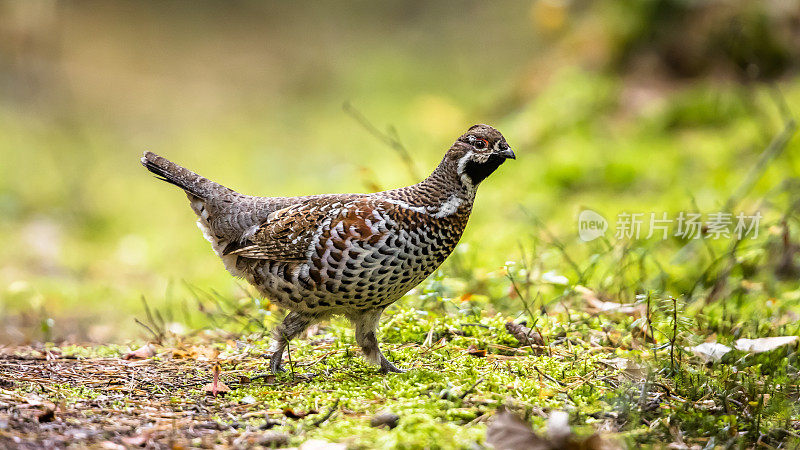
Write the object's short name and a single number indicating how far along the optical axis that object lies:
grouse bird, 7.67
